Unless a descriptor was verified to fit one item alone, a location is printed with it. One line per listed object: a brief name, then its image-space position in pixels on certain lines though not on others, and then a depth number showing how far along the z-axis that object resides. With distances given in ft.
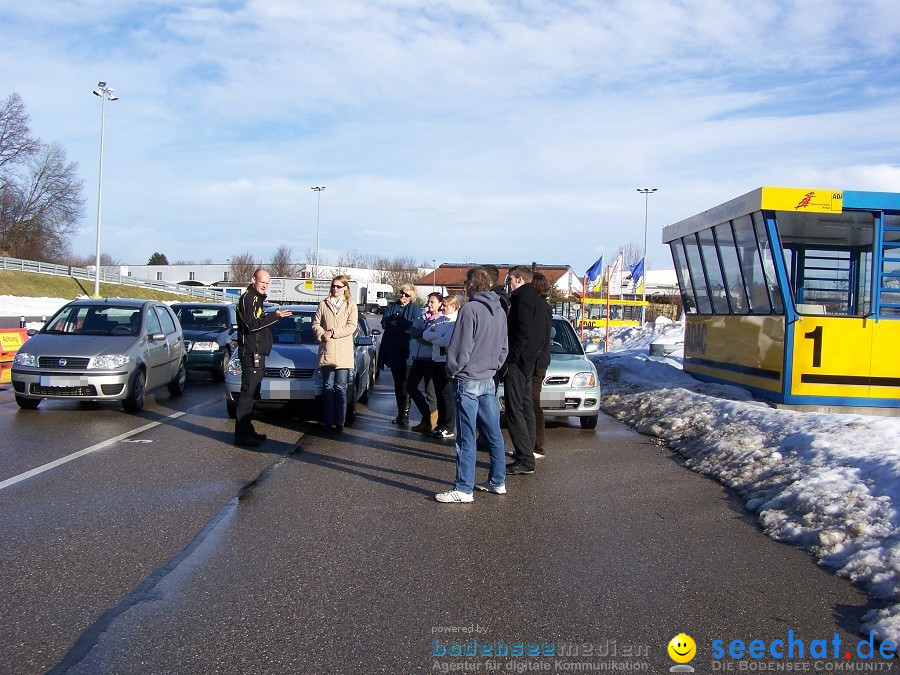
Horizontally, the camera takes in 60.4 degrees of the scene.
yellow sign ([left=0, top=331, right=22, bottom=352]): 53.42
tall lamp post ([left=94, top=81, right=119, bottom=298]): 126.52
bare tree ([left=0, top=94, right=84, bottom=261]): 231.09
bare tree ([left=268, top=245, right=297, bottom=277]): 315.58
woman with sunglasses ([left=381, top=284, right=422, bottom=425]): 34.45
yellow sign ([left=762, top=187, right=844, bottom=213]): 31.78
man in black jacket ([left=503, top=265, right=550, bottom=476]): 23.86
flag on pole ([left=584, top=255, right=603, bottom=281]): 91.76
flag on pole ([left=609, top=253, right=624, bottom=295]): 87.10
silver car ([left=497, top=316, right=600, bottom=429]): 33.78
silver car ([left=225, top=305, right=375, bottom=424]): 32.76
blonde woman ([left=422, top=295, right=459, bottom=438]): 31.01
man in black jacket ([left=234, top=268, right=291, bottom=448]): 27.58
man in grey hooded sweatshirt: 20.66
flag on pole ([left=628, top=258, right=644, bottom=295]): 112.47
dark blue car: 51.72
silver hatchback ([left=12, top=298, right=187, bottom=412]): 33.60
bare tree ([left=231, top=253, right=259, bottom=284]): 320.70
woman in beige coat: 30.35
